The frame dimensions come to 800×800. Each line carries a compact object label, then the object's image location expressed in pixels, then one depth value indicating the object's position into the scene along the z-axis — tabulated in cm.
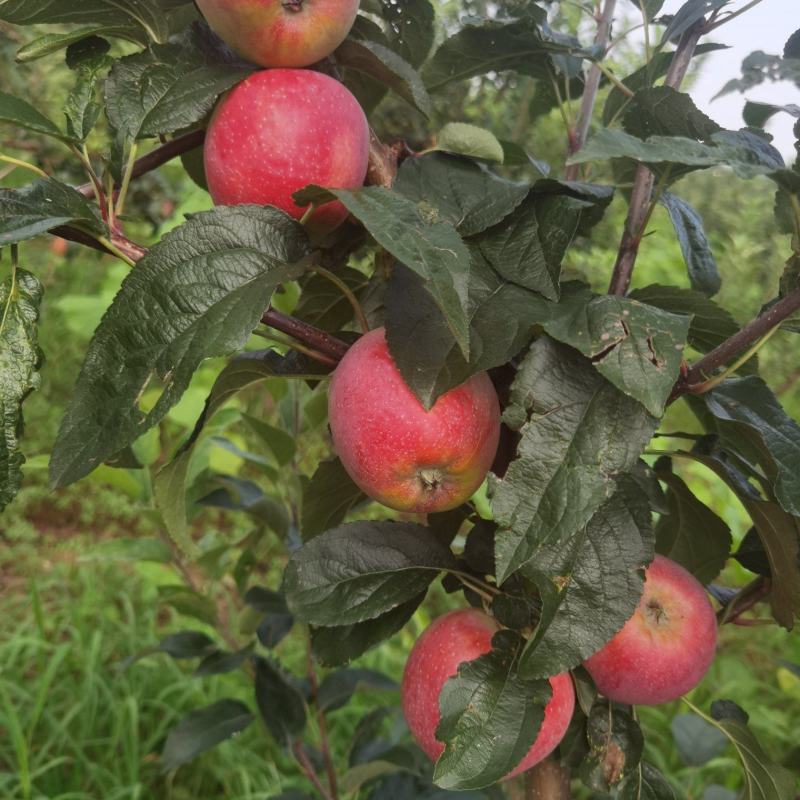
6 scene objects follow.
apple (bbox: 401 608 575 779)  65
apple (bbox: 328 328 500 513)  56
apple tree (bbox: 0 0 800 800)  49
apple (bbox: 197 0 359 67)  56
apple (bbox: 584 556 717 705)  68
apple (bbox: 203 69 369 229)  58
